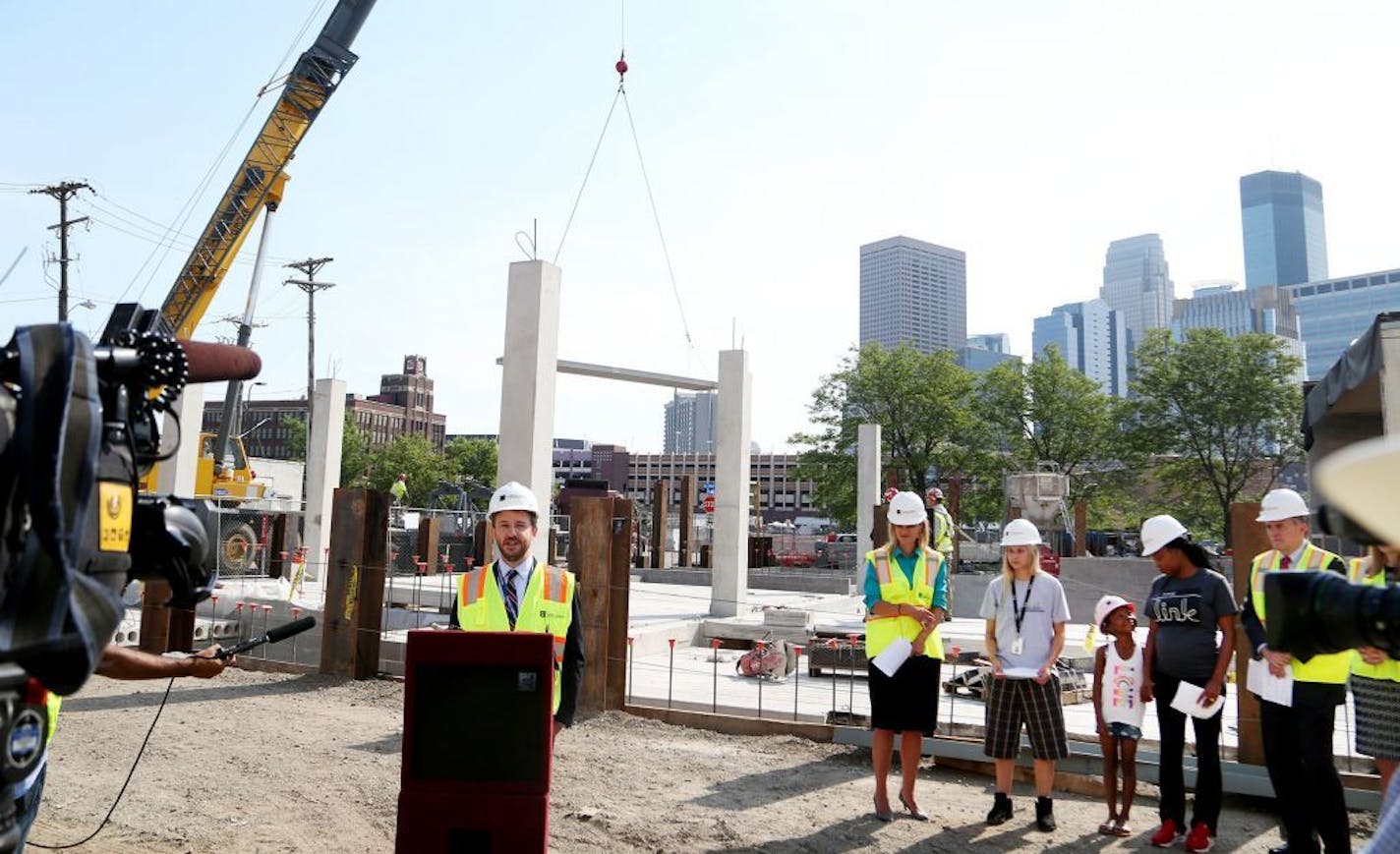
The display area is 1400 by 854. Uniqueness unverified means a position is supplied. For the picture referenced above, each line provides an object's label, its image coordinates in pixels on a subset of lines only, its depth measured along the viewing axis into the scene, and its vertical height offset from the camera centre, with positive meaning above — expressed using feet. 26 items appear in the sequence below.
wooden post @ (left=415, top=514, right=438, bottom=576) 71.51 -0.19
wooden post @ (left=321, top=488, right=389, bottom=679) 33.19 -1.71
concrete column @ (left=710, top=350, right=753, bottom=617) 56.95 +4.66
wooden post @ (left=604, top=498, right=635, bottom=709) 28.68 -2.09
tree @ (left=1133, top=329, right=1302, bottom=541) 125.90 +18.78
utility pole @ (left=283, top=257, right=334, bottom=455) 149.48 +37.70
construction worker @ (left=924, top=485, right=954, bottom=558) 47.51 +1.26
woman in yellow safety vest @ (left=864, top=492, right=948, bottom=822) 18.81 -1.68
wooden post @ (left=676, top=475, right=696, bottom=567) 102.58 +1.68
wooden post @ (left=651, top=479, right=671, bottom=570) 96.63 +2.10
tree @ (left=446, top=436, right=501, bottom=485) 226.17 +17.56
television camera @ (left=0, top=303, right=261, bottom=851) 6.39 +0.15
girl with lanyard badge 18.28 -2.12
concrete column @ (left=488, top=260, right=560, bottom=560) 36.04 +5.94
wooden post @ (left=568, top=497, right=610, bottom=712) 29.40 -0.73
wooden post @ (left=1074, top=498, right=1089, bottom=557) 81.30 +1.94
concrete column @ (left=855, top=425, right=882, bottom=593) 70.08 +4.74
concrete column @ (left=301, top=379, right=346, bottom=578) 70.13 +5.01
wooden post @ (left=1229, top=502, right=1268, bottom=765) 21.09 -0.69
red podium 11.32 -2.44
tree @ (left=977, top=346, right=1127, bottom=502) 142.20 +19.71
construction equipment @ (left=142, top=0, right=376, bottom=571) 69.41 +24.94
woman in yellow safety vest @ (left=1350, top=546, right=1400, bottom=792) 14.47 -2.07
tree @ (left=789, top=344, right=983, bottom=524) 145.38 +19.56
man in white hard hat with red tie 14.97 -3.01
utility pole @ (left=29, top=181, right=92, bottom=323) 104.27 +33.60
